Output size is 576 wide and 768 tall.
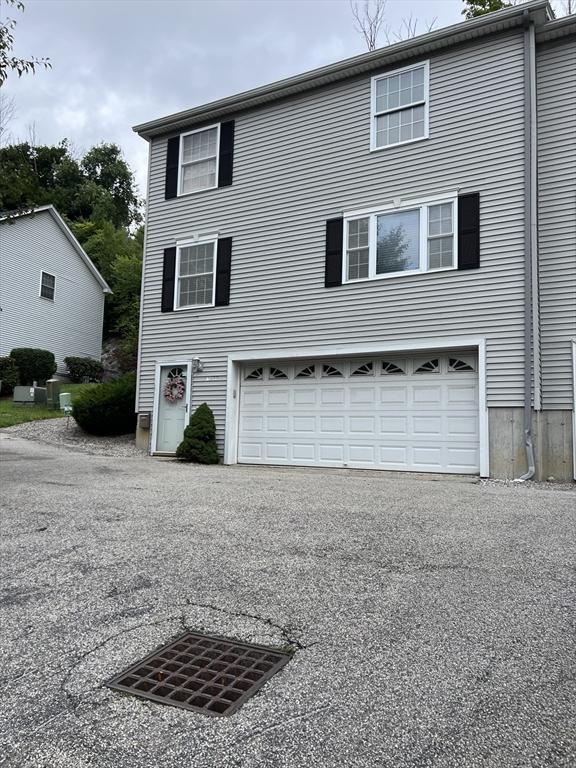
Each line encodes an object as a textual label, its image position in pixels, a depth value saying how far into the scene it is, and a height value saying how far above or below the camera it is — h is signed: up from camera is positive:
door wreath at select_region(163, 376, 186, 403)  12.07 +0.56
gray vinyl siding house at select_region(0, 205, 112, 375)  20.47 +4.72
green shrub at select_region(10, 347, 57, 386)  20.16 +1.69
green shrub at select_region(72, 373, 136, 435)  13.43 +0.10
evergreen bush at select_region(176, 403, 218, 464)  10.92 -0.48
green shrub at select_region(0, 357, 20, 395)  19.16 +1.19
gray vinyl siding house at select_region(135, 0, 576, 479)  9.08 +2.78
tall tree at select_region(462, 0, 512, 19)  17.20 +12.71
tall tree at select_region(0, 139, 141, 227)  35.22 +14.79
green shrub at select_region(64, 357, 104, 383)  22.84 +1.77
